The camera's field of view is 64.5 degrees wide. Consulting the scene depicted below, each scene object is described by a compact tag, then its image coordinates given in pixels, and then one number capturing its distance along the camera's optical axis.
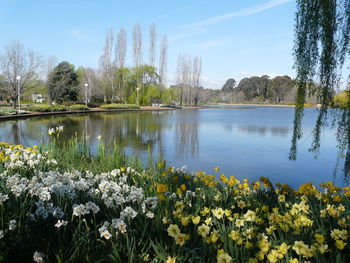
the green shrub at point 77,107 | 28.00
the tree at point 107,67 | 38.88
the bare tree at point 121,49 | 38.69
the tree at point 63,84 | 32.00
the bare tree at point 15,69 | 23.98
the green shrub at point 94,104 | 38.02
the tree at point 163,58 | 43.12
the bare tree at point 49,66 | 33.91
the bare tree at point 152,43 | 41.03
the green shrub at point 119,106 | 32.19
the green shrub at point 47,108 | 23.23
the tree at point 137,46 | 39.09
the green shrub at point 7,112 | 18.25
